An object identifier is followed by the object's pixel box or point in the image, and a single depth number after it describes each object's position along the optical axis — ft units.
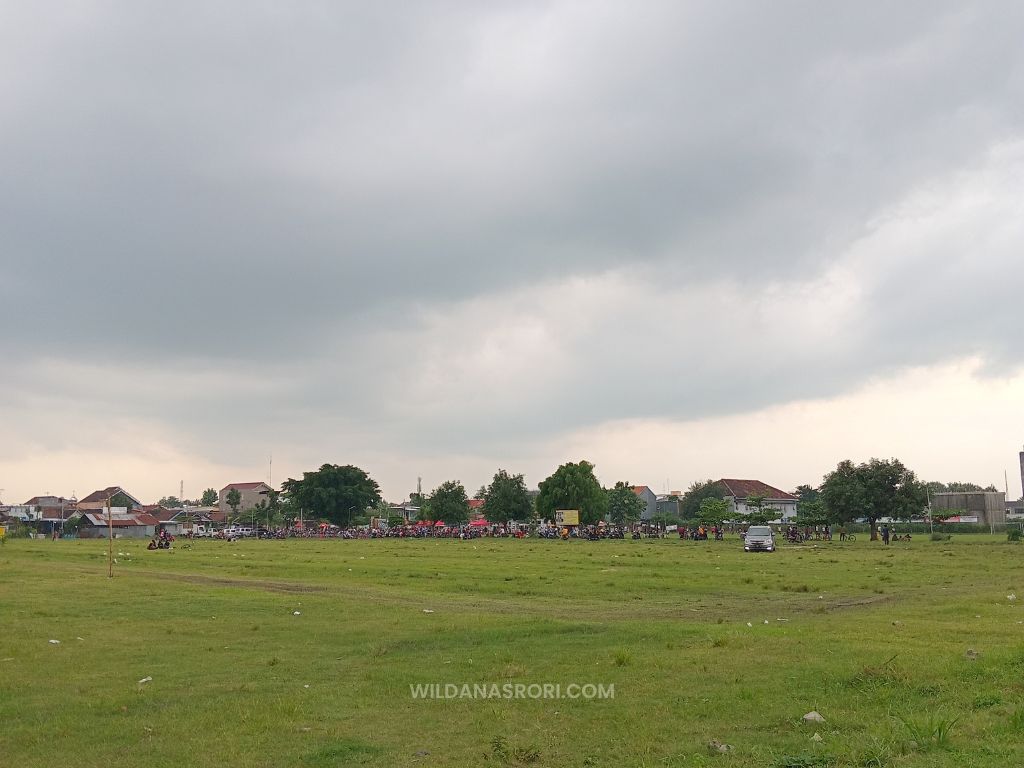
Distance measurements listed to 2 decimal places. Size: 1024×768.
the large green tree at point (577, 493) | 399.03
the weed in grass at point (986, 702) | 36.55
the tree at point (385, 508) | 529.12
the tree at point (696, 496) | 566.27
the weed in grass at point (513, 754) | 32.68
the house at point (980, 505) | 445.78
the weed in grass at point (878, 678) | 40.45
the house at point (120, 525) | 492.95
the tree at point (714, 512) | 345.72
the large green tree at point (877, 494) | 266.57
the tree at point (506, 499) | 456.45
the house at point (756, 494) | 558.15
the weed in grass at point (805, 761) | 30.60
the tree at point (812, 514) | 291.58
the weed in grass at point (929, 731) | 31.55
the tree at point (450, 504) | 482.28
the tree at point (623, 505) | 491.31
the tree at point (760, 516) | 355.15
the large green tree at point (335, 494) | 492.54
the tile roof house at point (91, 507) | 585.75
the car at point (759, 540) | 200.34
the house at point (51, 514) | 546.67
